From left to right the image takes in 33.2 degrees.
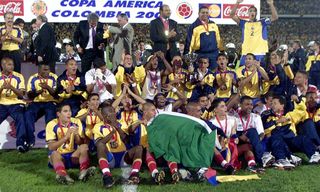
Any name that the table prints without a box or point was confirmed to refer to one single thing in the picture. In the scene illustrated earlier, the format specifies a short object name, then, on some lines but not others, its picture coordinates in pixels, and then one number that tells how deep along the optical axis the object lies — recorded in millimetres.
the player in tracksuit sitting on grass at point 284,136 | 7938
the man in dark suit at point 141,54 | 15255
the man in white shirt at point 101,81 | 8938
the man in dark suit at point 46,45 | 10938
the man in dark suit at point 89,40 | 10641
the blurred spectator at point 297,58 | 14431
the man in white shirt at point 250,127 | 7789
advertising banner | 15367
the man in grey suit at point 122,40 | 11930
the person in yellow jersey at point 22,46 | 11552
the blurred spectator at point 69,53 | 14031
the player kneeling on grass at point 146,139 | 6859
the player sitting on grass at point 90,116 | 7789
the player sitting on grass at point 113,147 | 6992
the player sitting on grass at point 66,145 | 7039
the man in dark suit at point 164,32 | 10867
